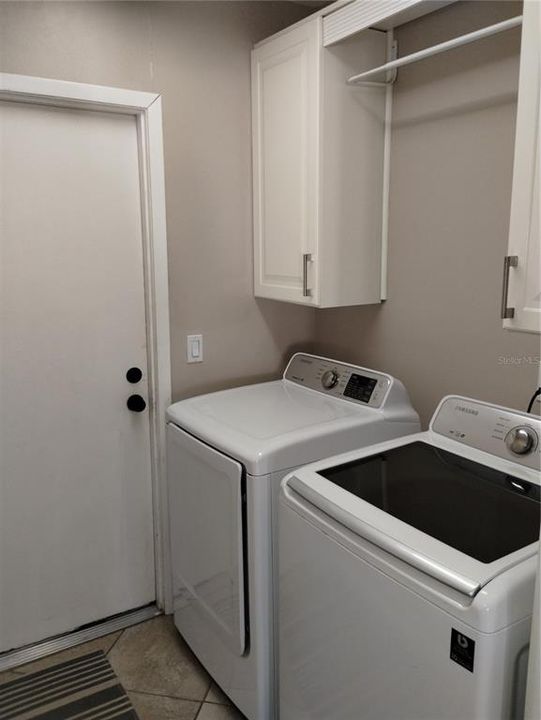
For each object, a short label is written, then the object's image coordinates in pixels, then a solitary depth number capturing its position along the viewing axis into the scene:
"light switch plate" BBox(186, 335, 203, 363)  2.44
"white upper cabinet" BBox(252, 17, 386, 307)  2.08
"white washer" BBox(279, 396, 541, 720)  1.13
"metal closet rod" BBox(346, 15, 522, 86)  1.59
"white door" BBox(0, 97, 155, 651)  2.11
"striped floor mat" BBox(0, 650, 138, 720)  2.04
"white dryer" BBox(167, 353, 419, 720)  1.79
